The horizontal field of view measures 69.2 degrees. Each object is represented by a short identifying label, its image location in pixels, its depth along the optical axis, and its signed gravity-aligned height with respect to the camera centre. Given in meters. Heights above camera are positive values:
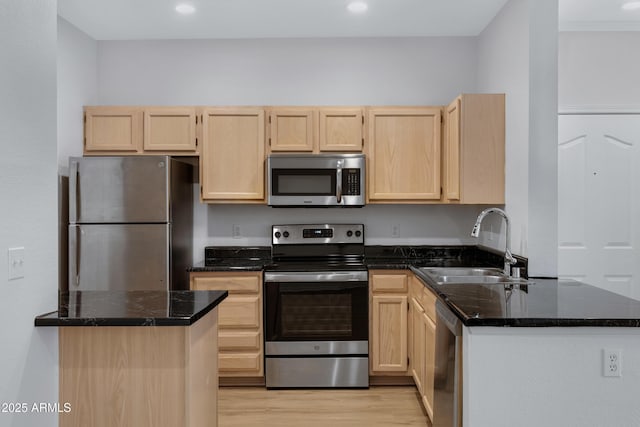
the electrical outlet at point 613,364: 1.72 -0.56
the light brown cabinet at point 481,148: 3.11 +0.44
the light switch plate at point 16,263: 1.51 -0.17
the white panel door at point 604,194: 3.60 +0.15
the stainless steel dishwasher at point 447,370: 1.90 -0.70
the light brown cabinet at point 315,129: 3.61 +0.65
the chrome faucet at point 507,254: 2.72 -0.24
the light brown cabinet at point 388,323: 3.41 -0.82
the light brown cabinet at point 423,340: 2.73 -0.82
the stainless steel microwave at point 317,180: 3.53 +0.24
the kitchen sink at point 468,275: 2.72 -0.40
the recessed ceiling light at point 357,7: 3.20 +1.45
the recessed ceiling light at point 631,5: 3.12 +1.42
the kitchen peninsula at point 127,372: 1.71 -0.60
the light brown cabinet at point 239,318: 3.39 -0.78
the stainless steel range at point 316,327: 3.38 -0.84
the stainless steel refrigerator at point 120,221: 3.25 -0.07
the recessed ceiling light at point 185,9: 3.22 +1.43
